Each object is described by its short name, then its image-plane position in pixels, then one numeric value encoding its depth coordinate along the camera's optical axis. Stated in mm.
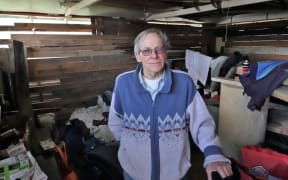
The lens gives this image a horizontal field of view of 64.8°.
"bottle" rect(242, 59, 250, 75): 2057
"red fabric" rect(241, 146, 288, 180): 1609
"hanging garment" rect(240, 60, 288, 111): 1739
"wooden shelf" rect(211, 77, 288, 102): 1635
